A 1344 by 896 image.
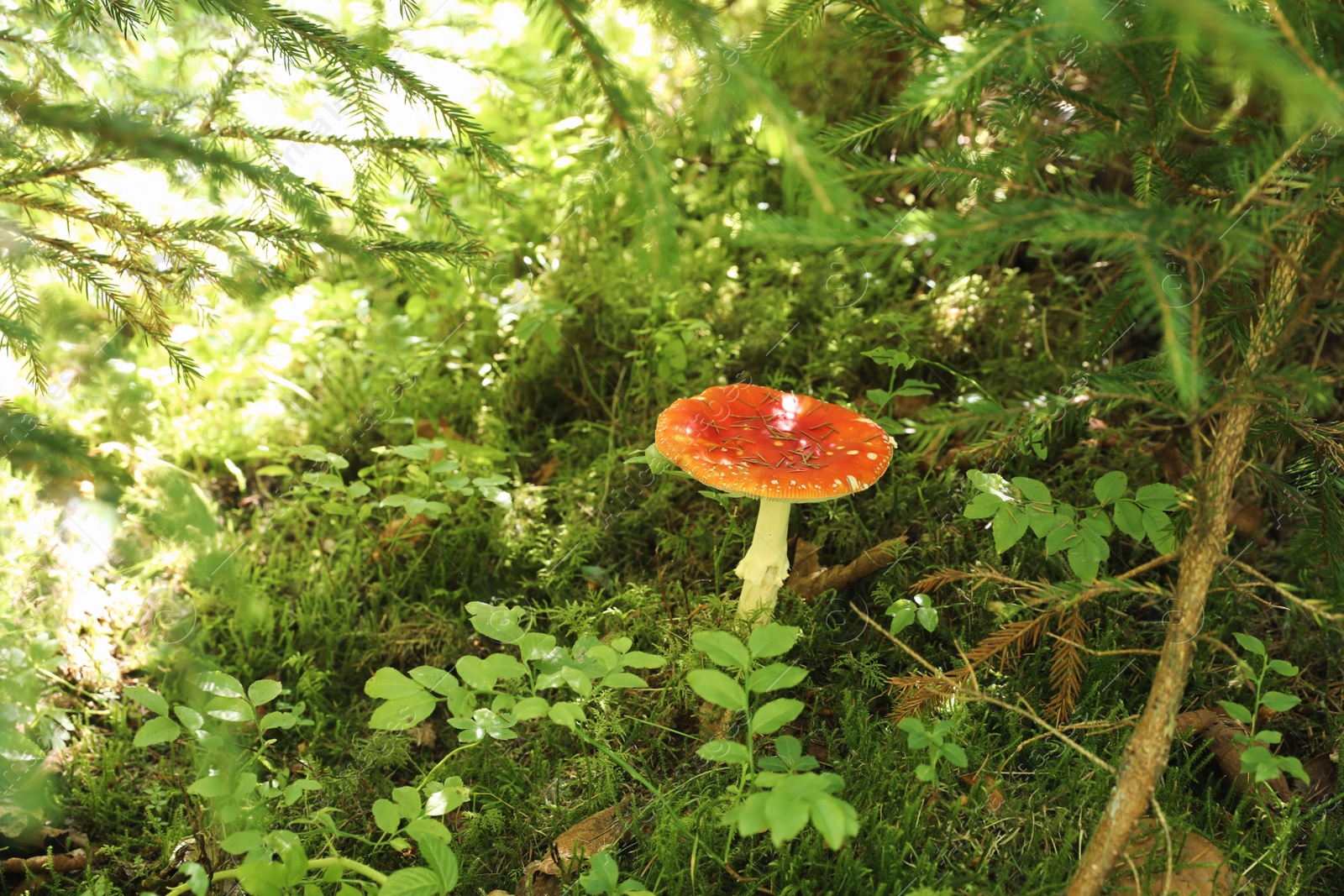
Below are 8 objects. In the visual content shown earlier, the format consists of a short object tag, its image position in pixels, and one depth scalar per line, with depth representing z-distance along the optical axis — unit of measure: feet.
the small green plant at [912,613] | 2.64
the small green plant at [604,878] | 2.36
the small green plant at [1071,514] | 2.59
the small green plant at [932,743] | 2.37
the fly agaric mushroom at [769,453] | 2.63
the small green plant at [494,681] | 2.47
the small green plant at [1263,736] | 2.36
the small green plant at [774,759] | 2.19
